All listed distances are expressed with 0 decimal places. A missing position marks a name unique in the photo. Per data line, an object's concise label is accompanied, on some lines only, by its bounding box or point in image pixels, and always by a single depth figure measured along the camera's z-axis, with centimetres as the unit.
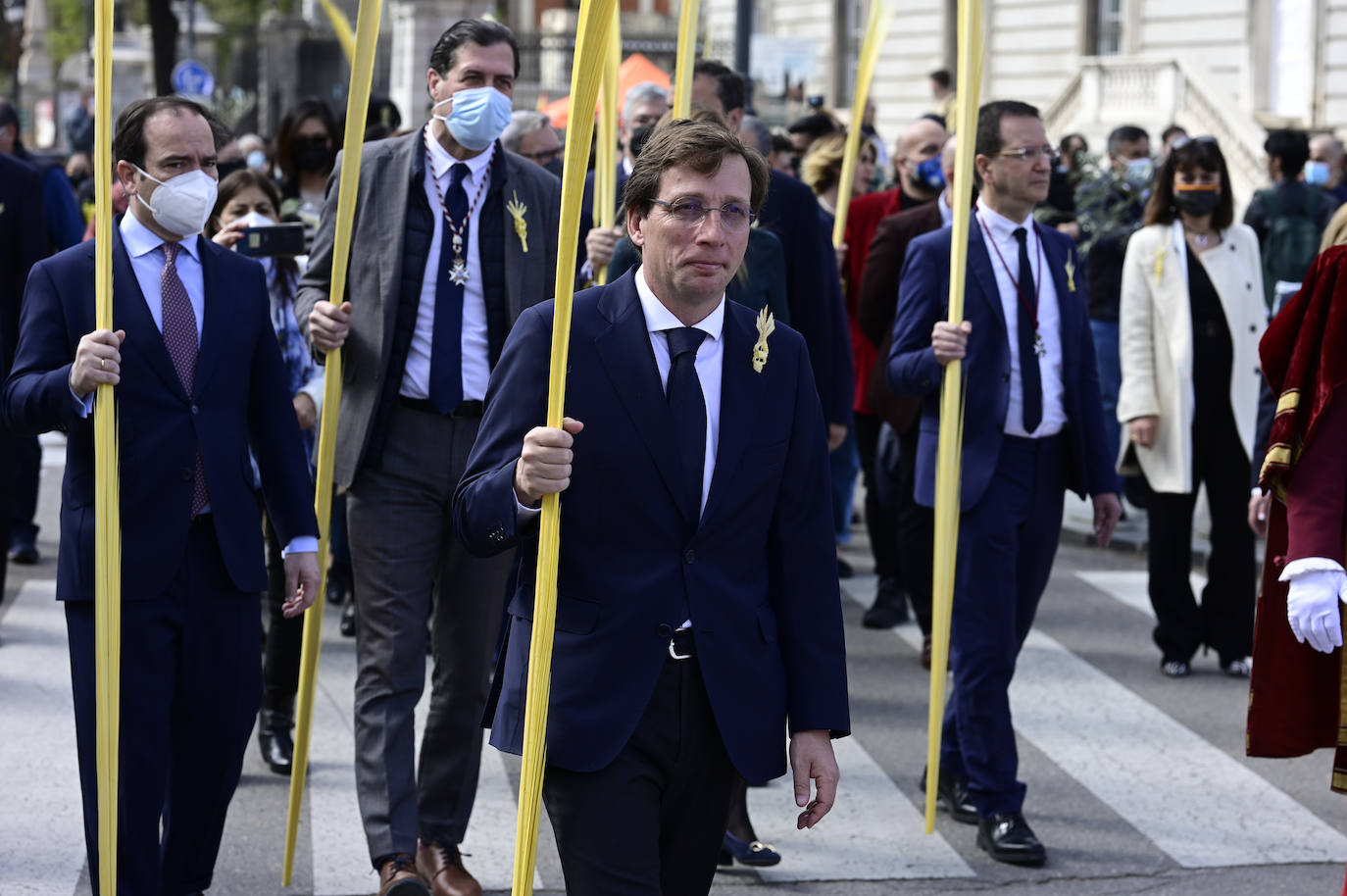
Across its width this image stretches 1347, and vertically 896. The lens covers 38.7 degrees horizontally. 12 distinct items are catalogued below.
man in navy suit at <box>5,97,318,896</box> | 439
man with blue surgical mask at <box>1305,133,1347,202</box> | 1488
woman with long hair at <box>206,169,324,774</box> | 654
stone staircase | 2831
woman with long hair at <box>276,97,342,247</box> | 832
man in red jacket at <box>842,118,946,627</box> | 898
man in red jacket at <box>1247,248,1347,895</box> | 425
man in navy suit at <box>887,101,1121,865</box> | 589
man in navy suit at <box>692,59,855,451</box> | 640
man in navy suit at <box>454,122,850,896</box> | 347
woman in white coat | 796
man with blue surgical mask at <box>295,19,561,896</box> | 521
